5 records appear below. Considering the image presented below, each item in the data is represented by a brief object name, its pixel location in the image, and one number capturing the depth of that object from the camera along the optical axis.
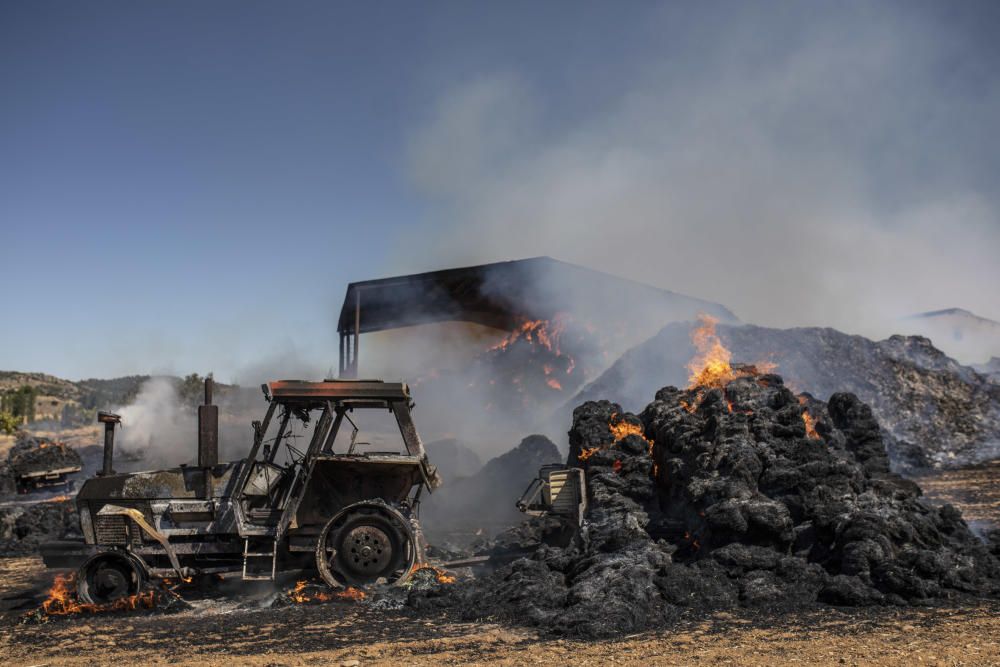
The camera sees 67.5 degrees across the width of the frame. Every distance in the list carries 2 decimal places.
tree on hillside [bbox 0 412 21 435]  36.38
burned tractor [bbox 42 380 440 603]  9.50
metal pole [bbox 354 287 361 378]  27.55
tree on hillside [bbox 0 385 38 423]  50.81
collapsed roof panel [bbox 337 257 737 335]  28.95
